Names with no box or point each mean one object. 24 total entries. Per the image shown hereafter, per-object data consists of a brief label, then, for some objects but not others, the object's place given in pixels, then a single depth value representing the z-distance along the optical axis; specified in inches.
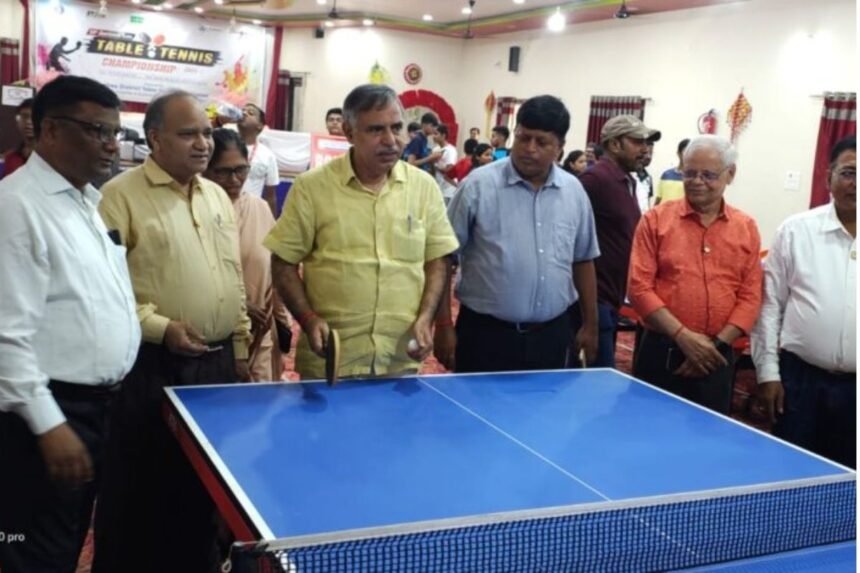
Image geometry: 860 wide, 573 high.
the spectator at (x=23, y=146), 189.8
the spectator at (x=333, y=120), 387.5
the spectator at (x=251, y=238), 137.8
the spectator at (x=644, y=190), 313.3
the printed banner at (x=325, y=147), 442.6
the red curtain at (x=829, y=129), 355.9
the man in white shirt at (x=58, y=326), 75.7
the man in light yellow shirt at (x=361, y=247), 111.3
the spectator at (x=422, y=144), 412.2
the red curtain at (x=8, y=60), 549.0
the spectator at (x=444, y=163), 404.2
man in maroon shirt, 163.0
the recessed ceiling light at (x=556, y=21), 466.9
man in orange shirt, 125.6
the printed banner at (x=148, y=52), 547.5
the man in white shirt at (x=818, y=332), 117.0
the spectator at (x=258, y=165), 222.4
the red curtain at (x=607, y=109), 480.7
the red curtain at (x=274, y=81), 624.7
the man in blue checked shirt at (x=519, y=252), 127.4
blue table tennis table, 65.9
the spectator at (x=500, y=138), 436.9
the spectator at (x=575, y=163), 367.2
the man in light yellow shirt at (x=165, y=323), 103.3
